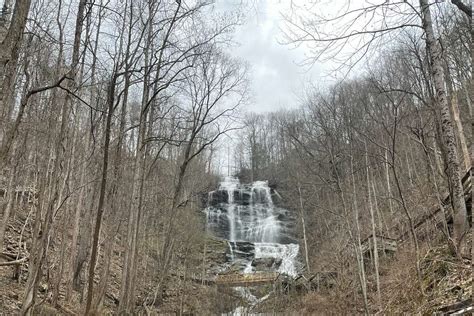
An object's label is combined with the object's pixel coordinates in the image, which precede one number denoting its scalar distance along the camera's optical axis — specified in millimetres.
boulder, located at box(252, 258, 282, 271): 24438
